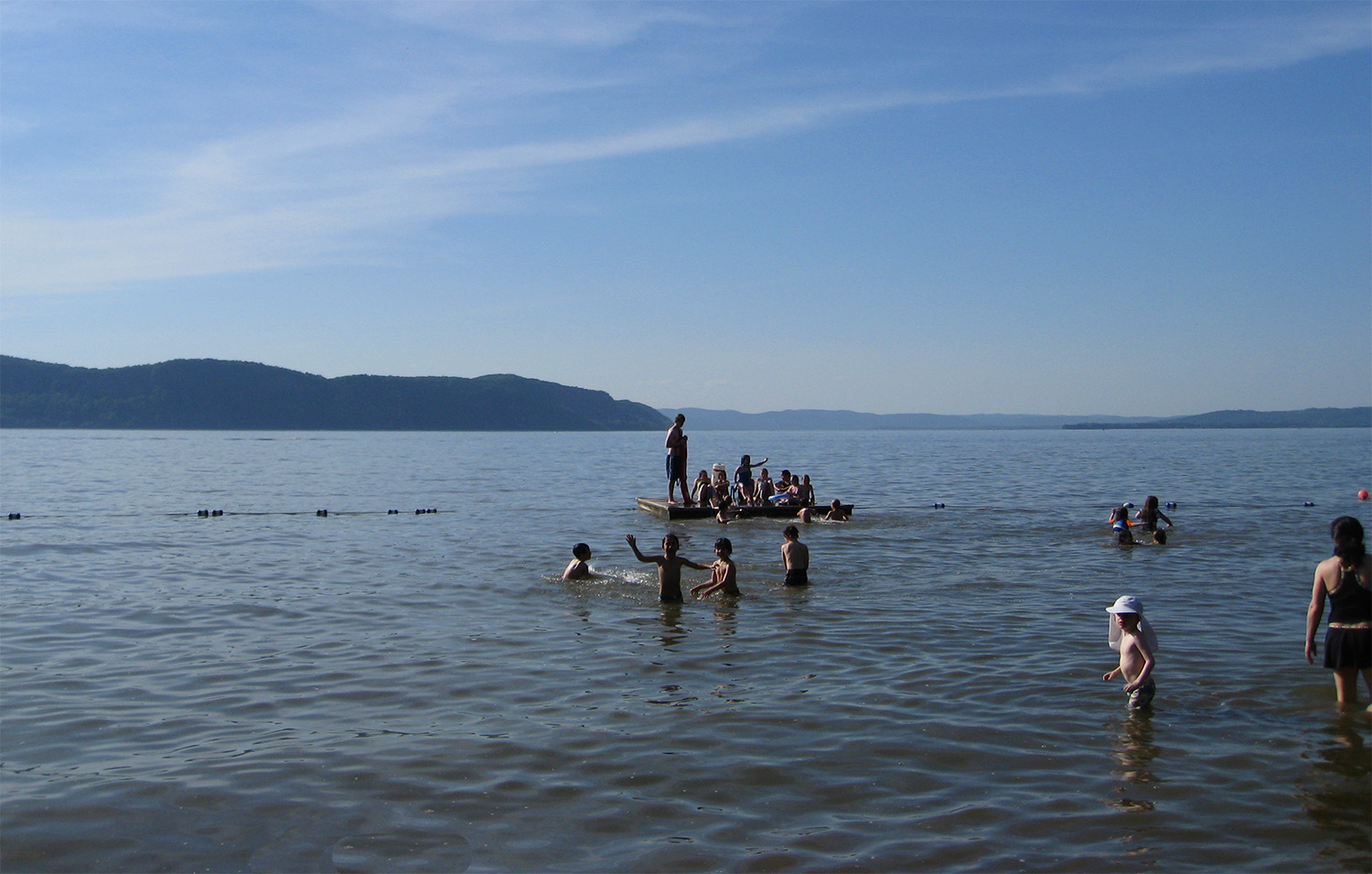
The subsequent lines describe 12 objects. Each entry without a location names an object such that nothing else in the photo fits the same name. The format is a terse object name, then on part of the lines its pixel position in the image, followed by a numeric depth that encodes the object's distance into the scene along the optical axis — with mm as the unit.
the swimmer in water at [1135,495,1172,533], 25453
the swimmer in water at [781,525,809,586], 17812
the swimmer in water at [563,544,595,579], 18250
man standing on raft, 30750
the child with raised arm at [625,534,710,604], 16172
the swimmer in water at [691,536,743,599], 16500
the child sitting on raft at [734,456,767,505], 32369
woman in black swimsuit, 8945
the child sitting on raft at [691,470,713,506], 32156
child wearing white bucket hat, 9969
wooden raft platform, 31188
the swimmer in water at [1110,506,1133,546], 24062
